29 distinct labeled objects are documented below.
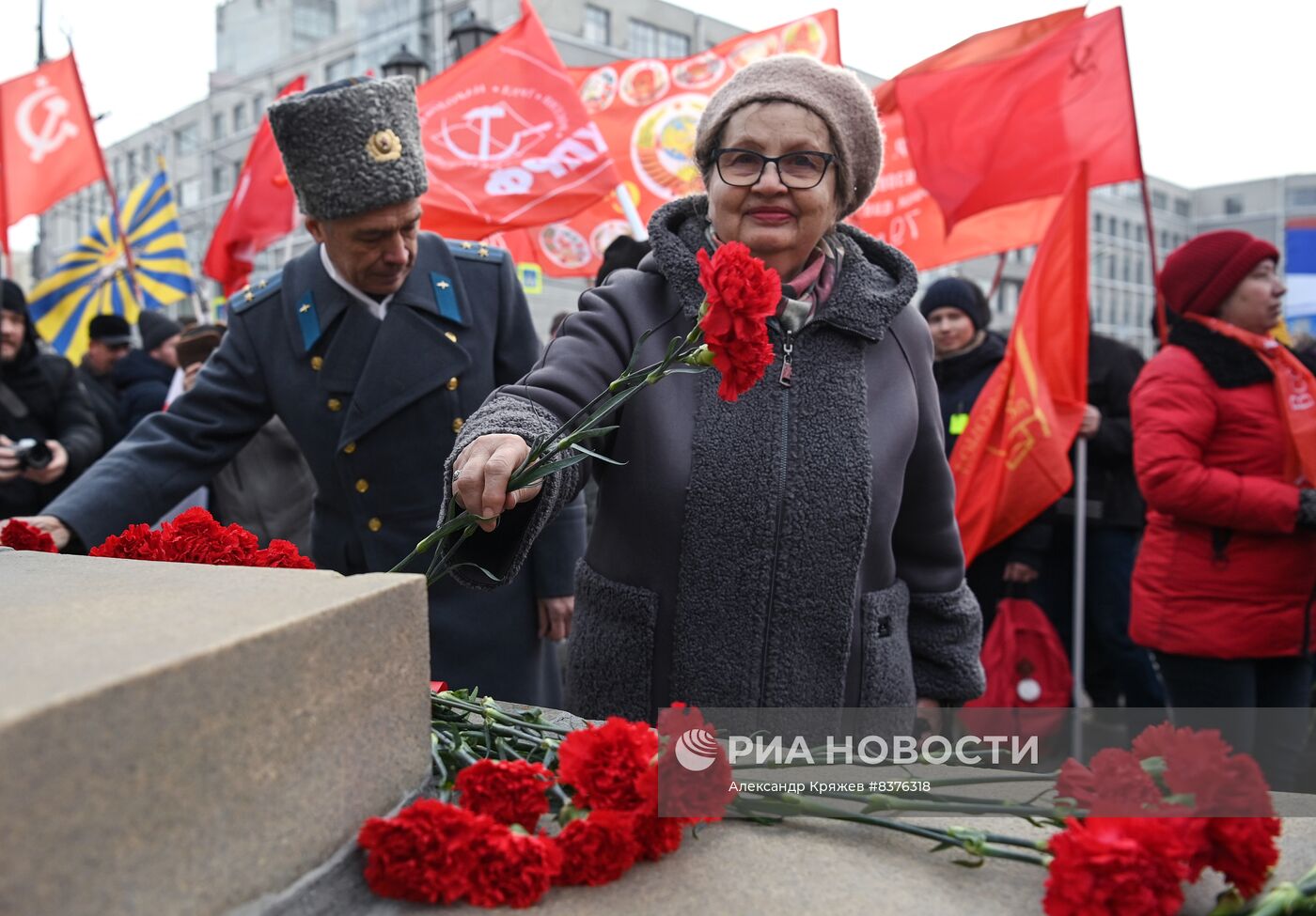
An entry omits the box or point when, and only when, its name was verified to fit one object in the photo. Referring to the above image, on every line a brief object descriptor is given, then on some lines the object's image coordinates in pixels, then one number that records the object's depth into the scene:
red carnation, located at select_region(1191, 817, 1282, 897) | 1.03
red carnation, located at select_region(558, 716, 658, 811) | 1.16
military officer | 2.70
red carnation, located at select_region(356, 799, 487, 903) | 1.04
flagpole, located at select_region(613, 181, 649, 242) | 4.73
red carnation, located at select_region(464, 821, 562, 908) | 1.05
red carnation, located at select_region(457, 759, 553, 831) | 1.15
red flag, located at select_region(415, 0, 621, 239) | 5.25
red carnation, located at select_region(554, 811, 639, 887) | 1.10
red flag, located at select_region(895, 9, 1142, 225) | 5.09
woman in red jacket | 3.42
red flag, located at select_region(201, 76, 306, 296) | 6.72
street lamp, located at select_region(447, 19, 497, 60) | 7.39
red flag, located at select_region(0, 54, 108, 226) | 7.43
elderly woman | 2.01
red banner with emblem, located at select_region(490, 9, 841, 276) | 5.95
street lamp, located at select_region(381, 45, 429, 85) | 8.13
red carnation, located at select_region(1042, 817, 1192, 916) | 1.00
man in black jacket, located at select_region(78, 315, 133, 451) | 7.59
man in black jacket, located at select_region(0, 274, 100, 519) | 4.56
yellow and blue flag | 9.69
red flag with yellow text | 4.30
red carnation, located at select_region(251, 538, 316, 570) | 1.50
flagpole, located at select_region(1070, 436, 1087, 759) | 4.68
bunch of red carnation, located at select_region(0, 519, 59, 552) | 1.67
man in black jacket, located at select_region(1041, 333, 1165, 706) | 4.89
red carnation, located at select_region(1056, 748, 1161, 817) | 1.11
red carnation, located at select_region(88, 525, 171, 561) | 1.55
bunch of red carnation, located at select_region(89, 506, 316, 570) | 1.52
